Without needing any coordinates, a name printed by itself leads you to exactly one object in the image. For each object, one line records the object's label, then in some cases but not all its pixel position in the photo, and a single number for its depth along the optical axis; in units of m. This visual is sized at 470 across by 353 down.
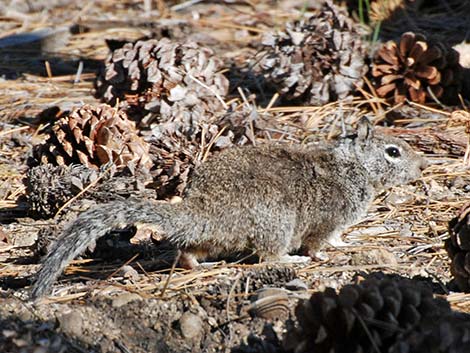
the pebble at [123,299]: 7.08
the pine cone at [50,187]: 9.75
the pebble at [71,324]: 6.64
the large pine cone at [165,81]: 11.52
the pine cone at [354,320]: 5.97
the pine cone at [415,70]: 12.55
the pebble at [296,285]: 7.51
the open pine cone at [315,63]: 12.51
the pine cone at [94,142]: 10.38
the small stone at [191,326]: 6.89
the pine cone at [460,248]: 7.45
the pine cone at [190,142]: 10.07
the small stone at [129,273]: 8.09
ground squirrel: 7.65
